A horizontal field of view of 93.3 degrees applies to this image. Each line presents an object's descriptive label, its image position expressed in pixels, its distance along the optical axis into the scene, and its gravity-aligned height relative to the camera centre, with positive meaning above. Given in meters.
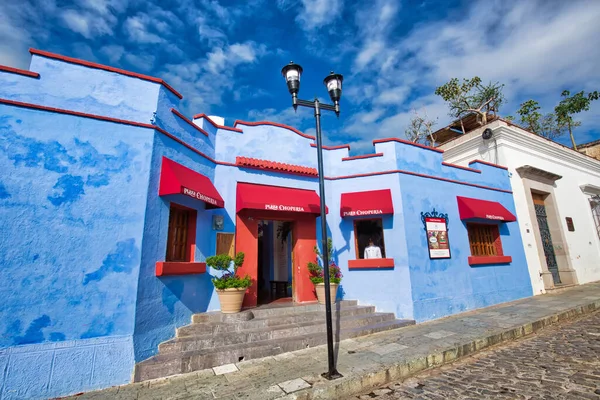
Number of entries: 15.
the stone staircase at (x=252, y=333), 4.64 -1.21
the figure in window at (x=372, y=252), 8.23 +0.51
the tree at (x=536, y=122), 18.67 +9.26
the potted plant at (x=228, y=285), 6.06 -0.24
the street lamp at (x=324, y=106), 4.13 +2.85
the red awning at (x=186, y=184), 5.45 +1.82
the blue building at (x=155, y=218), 4.24 +1.19
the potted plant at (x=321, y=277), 7.26 -0.16
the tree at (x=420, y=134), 18.54 +8.91
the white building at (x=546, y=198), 11.17 +2.93
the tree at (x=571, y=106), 16.84 +9.38
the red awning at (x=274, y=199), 7.06 +1.87
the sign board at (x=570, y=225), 12.77 +1.74
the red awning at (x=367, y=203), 7.86 +1.85
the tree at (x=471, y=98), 16.11 +9.69
